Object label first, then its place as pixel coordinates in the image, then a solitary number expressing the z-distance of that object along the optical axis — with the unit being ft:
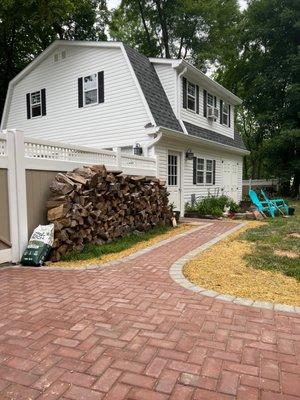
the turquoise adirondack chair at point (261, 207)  37.17
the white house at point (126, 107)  34.24
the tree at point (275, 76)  65.31
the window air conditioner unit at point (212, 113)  44.80
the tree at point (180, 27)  67.10
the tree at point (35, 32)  50.65
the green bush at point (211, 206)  39.24
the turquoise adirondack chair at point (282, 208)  39.24
